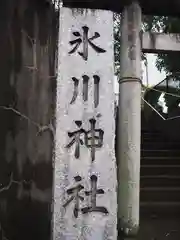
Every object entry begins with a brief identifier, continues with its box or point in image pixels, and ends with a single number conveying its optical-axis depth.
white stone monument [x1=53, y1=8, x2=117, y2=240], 2.05
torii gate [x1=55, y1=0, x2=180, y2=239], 2.27
